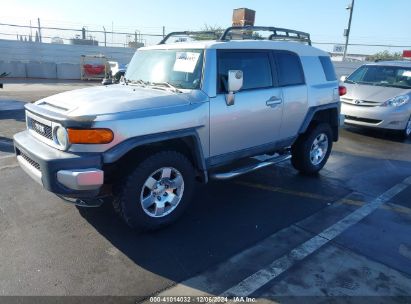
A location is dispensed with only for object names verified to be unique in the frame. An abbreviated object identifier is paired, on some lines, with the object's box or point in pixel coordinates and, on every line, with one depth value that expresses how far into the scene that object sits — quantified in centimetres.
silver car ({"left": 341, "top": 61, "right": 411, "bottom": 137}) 817
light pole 1934
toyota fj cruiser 321
